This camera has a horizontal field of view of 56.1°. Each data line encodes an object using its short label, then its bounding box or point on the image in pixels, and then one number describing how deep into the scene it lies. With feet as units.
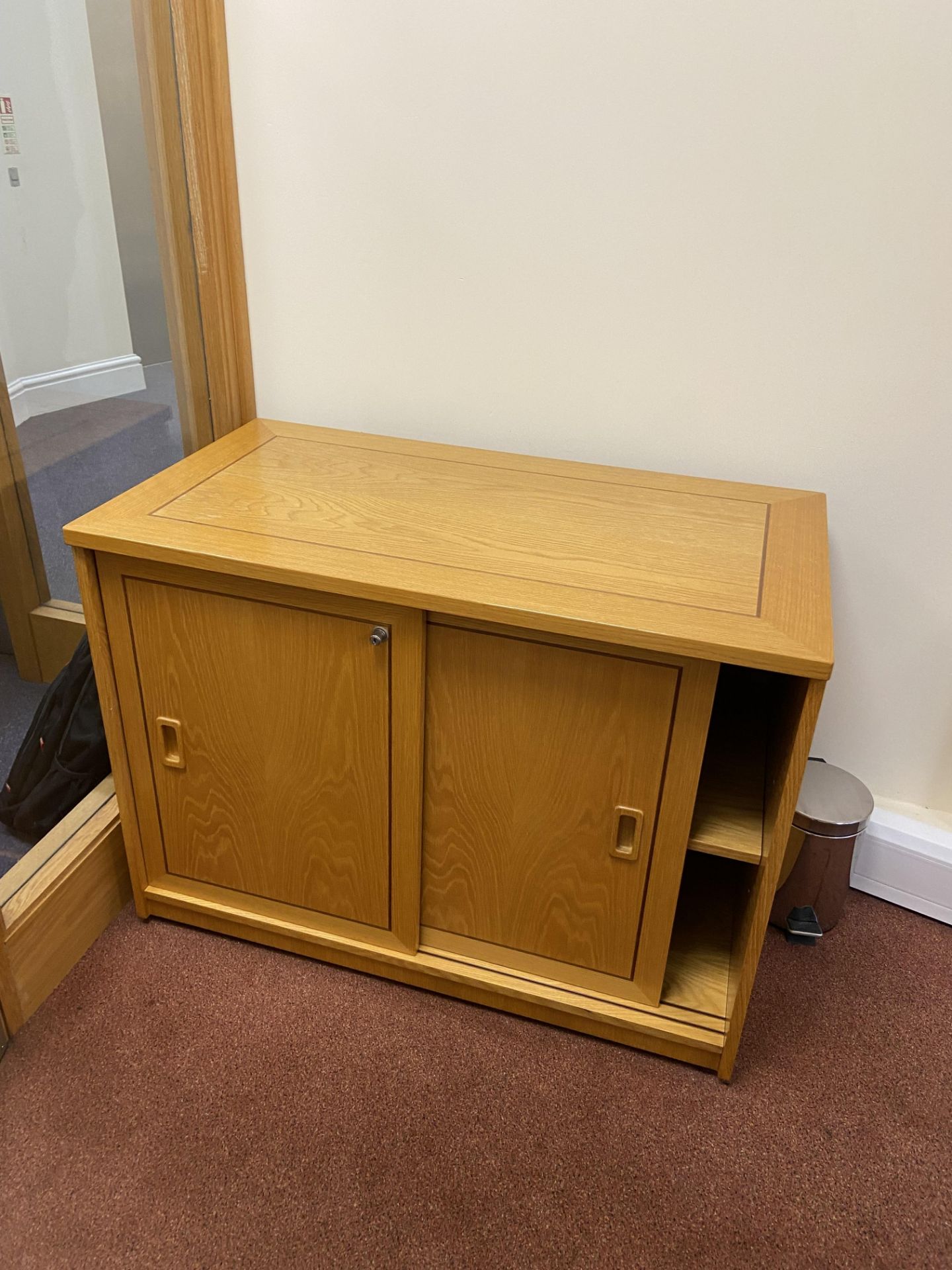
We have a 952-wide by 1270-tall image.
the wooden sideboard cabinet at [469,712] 3.50
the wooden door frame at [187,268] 4.38
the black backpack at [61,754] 4.83
